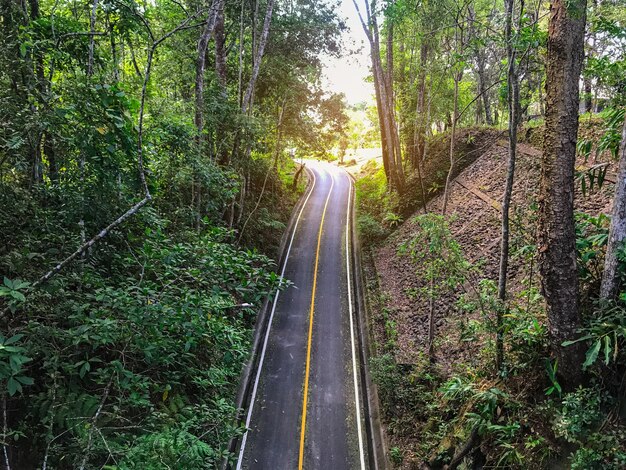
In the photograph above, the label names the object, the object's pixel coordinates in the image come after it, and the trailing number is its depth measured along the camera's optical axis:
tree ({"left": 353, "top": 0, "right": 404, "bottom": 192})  20.30
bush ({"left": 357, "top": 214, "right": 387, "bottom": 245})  23.03
